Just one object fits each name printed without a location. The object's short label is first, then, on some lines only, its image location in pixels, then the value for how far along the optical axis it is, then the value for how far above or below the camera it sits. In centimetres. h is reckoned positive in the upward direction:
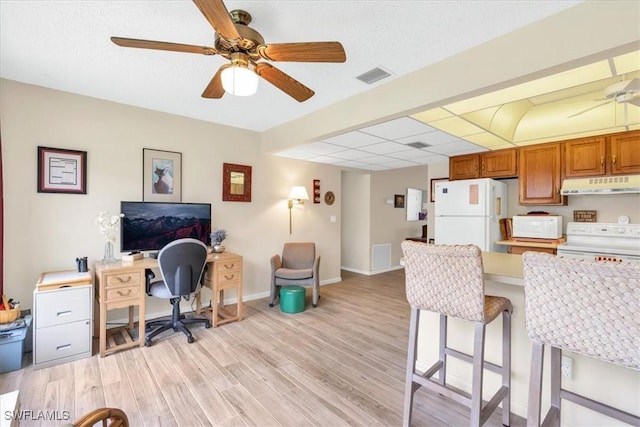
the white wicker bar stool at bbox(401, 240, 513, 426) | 148 -51
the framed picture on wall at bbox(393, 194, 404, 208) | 672 +30
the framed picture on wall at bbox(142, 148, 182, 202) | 340 +45
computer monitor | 313 -14
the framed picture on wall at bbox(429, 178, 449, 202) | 533 +53
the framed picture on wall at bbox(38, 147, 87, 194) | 281 +42
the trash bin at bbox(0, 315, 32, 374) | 229 -113
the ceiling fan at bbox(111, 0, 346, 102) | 155 +94
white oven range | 319 -32
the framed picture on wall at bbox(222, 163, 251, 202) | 405 +44
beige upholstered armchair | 397 -86
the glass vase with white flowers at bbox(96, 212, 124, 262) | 297 -19
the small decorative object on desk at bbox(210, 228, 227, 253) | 365 -36
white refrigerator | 394 +4
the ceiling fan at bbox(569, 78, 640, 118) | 229 +104
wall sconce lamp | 454 +31
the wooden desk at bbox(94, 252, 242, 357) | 261 -79
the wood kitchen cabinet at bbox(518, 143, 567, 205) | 374 +55
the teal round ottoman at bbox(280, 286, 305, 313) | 372 -116
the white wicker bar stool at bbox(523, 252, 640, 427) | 107 -41
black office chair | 277 -63
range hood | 309 +34
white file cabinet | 236 -96
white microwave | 363 -16
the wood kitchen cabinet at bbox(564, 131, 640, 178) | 321 +71
